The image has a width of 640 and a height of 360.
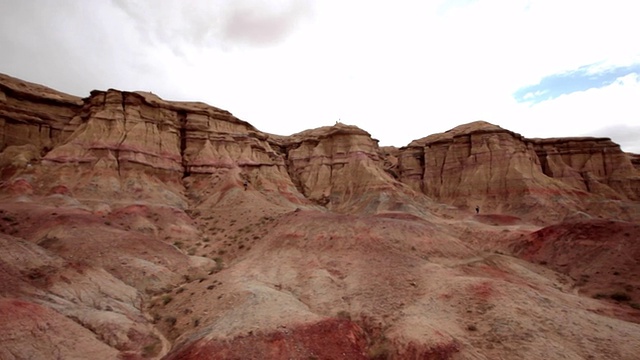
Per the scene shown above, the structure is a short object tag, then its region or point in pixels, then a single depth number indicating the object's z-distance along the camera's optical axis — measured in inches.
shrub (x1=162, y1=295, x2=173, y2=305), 865.1
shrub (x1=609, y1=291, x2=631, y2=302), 945.9
